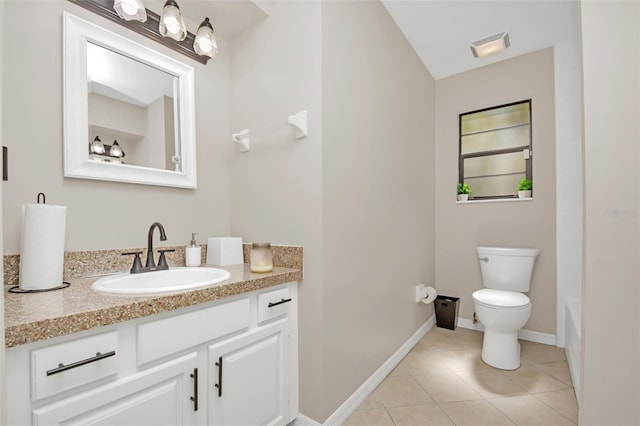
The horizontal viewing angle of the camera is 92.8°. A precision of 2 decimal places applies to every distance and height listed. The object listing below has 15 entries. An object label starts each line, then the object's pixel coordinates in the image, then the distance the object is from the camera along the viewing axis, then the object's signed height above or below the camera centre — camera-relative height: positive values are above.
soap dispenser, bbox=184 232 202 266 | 1.61 -0.21
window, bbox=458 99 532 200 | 2.74 +0.58
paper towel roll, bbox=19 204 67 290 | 1.07 -0.11
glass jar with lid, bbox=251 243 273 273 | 1.44 -0.21
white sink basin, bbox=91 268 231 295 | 1.04 -0.27
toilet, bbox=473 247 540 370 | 2.06 -0.63
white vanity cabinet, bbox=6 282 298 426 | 0.78 -0.50
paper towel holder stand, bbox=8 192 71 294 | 1.06 -0.26
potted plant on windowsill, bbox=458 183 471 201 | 2.90 +0.19
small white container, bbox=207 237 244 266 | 1.67 -0.20
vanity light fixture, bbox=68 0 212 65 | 1.40 +0.95
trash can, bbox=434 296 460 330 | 2.80 -0.93
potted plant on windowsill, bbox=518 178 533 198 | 2.59 +0.20
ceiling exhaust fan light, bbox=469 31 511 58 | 2.33 +1.32
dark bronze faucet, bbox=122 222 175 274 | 1.38 -0.21
